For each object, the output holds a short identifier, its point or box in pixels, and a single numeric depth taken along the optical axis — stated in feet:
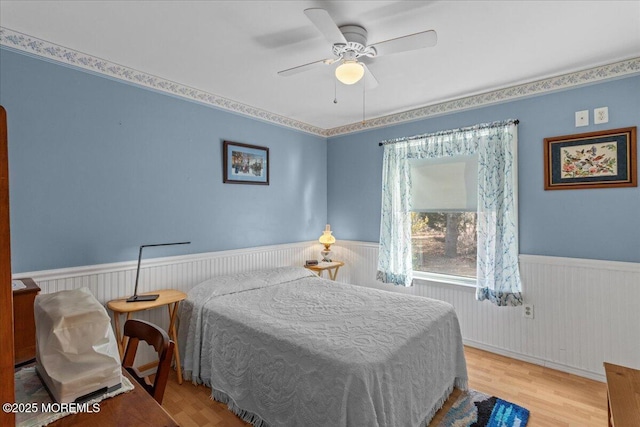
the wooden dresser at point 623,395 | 3.54
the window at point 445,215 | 11.31
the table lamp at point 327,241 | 13.91
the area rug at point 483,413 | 6.97
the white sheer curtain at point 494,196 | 10.00
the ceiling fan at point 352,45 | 5.64
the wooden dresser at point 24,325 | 4.95
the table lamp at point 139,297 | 8.06
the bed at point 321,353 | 5.44
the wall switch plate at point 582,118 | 8.88
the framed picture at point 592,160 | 8.32
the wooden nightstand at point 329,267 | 13.20
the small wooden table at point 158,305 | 7.60
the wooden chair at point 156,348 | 3.92
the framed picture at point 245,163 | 11.21
